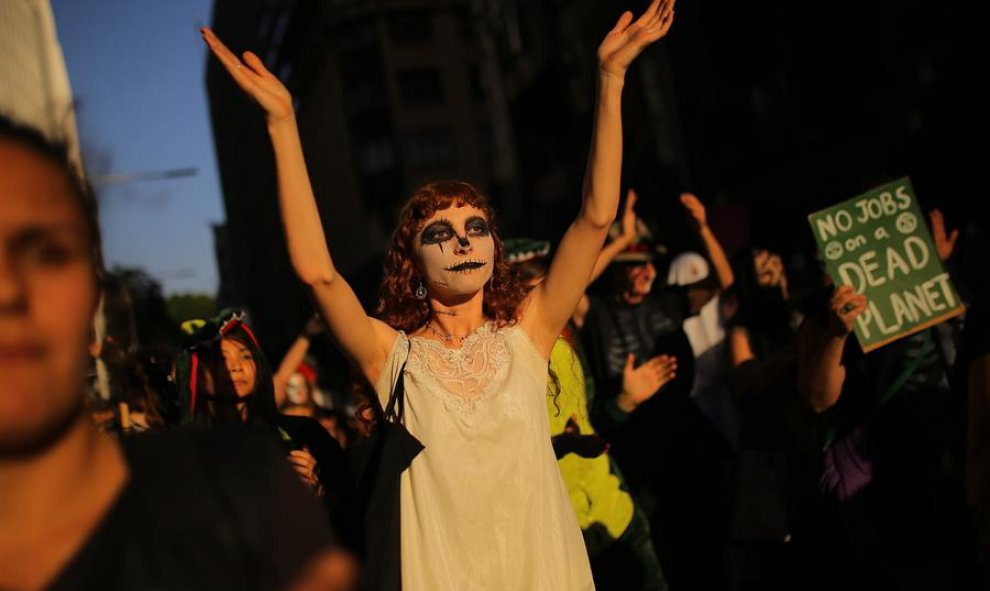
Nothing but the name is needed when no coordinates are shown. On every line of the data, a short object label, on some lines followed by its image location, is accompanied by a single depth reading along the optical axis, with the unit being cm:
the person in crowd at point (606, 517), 438
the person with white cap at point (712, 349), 585
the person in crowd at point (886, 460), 403
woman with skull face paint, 295
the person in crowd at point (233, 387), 379
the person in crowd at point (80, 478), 114
